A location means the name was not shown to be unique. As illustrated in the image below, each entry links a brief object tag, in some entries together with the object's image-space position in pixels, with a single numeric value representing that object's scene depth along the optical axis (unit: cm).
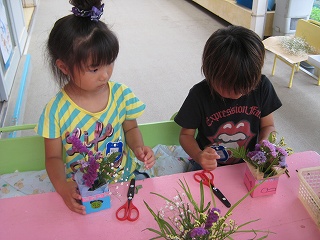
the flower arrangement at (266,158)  82
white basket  80
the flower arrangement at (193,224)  58
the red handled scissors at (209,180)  85
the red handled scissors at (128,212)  80
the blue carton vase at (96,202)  79
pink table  77
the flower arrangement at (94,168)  72
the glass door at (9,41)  229
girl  90
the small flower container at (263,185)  85
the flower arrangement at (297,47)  262
